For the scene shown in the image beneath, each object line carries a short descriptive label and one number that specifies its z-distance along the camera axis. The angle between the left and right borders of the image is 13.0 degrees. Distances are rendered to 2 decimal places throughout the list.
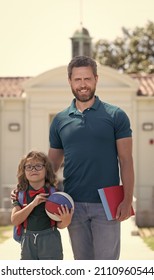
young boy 4.49
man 4.29
